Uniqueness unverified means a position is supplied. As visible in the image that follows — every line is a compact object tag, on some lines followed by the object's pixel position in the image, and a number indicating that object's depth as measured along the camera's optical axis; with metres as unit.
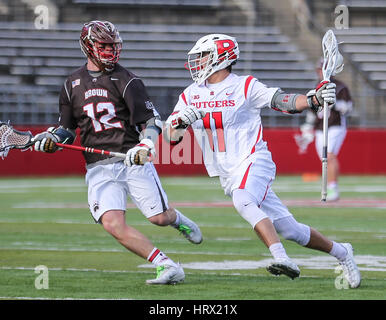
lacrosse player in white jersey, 13.18
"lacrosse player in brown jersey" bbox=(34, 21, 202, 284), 13.74
